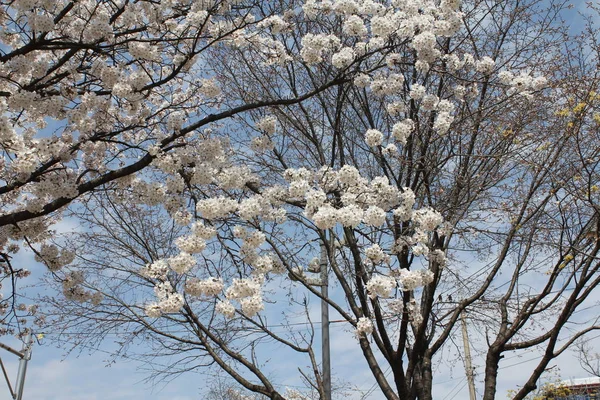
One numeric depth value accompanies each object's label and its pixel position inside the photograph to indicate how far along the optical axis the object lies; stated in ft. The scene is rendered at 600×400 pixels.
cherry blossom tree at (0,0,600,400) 16.16
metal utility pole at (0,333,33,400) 28.16
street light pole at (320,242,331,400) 28.17
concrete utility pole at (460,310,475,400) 28.36
